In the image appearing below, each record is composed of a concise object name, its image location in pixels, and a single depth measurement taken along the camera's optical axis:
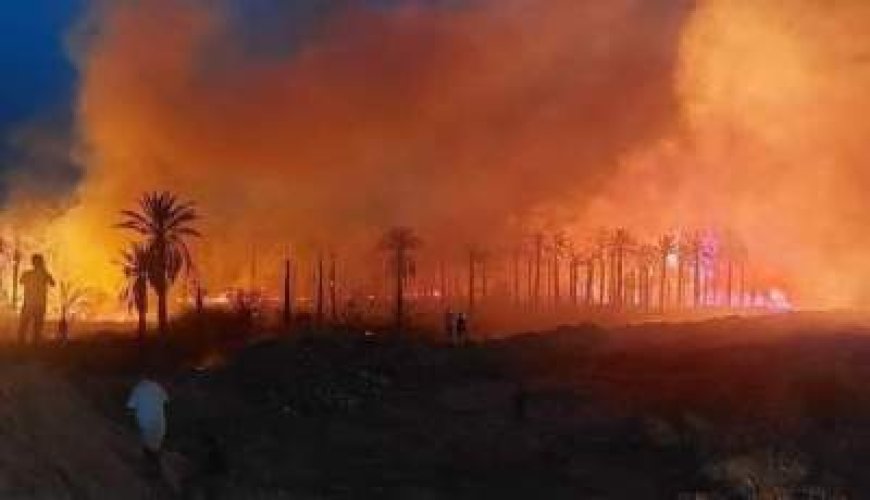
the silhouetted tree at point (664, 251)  108.06
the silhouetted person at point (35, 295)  30.83
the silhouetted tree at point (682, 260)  106.62
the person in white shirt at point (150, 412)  21.53
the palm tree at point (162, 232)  70.05
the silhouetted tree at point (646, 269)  111.44
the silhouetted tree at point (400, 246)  102.85
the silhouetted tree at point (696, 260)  104.06
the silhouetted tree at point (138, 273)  67.91
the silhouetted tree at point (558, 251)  112.62
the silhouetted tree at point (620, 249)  107.81
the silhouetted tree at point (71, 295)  88.73
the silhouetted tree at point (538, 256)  113.12
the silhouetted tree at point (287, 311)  81.39
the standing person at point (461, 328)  58.03
